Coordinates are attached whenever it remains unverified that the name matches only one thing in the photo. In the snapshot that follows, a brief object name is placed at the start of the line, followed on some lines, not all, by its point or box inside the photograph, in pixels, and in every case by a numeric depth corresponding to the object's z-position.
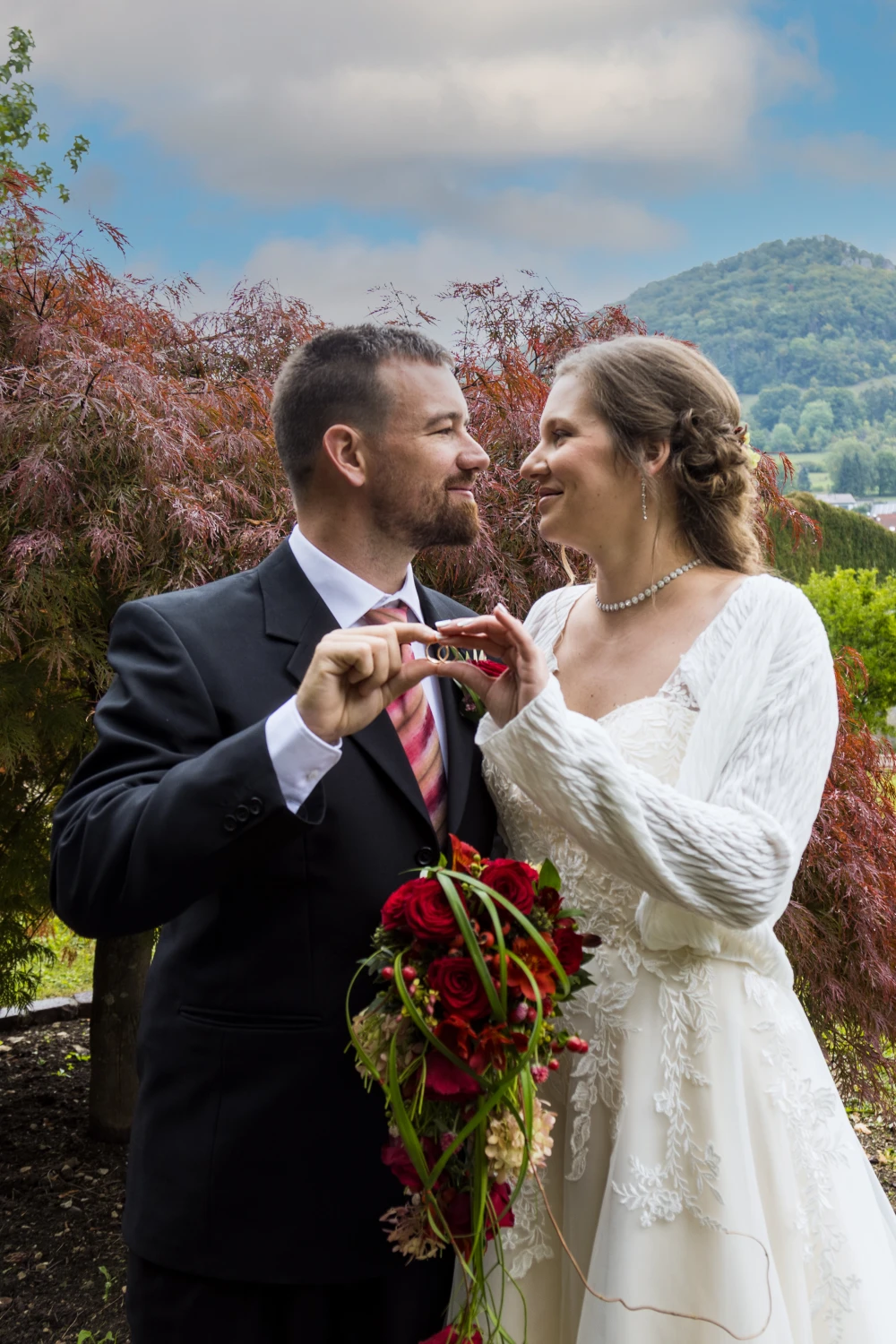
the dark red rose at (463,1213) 1.95
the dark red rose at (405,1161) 1.92
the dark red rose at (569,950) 1.97
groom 1.95
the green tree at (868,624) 17.12
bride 2.13
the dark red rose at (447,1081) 1.81
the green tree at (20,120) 9.73
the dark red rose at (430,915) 1.84
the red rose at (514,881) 1.92
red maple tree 4.03
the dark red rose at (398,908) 1.91
